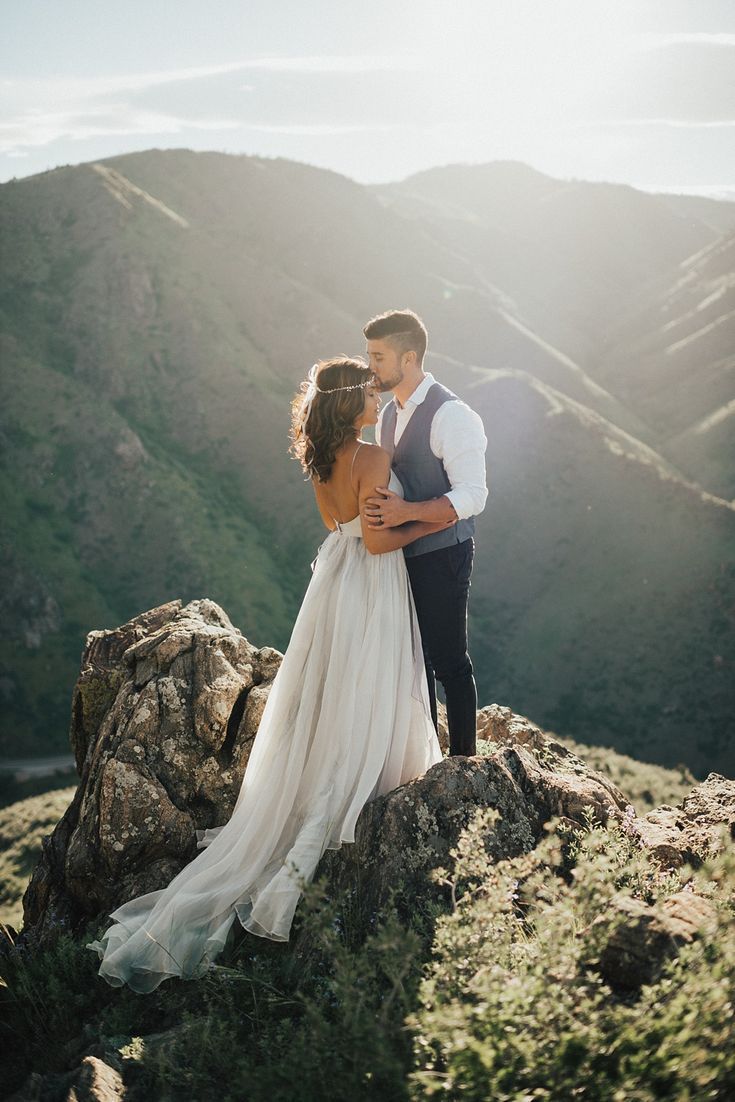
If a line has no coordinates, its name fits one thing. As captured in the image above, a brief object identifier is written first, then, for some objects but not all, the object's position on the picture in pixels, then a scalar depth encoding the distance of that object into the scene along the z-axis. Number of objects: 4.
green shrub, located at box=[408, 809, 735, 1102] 2.00
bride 3.77
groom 4.41
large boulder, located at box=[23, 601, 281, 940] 4.55
